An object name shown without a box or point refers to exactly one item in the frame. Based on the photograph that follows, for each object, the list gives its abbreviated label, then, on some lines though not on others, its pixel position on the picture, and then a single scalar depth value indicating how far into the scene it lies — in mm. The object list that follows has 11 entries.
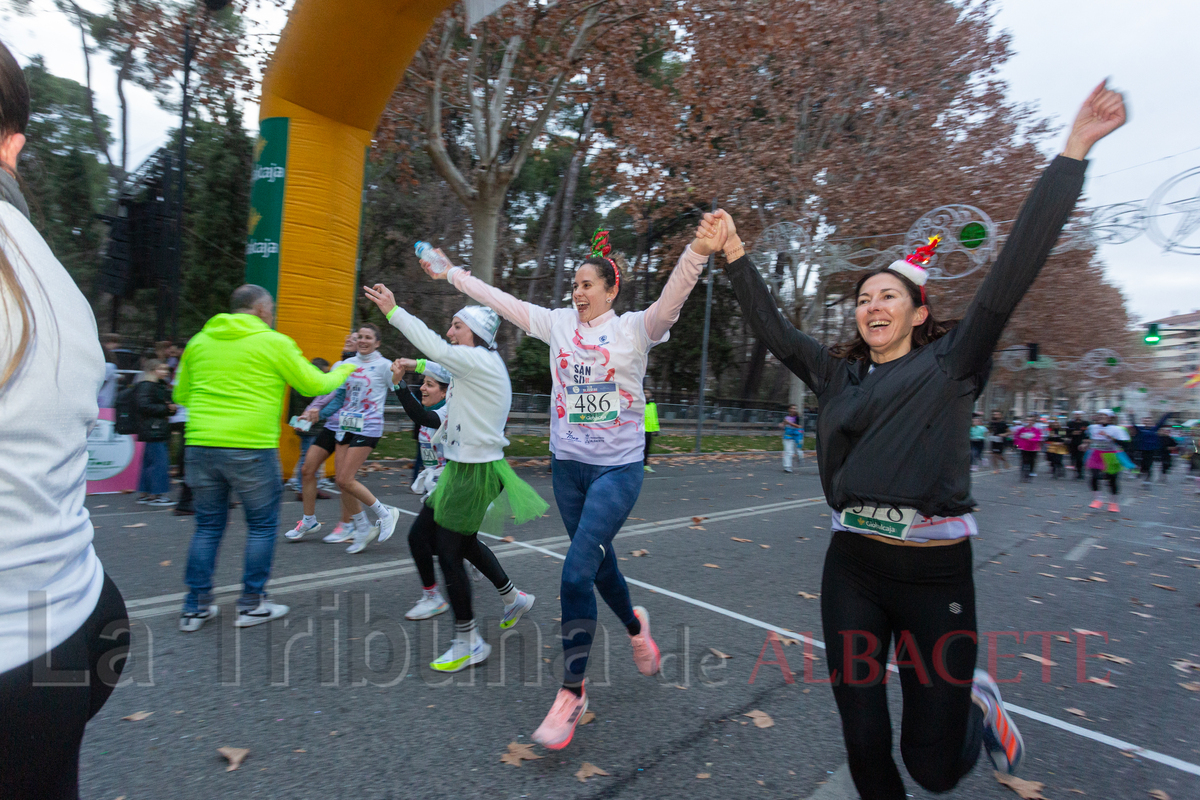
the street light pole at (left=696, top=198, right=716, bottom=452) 21594
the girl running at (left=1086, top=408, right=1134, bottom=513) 16188
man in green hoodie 4191
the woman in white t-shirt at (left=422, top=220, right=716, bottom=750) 3191
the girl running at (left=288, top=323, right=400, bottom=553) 6277
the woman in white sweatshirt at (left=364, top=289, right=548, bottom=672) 3879
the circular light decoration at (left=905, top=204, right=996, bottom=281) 15914
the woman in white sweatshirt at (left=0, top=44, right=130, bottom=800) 1067
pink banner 8648
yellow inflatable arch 9070
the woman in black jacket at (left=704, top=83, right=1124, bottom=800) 2199
